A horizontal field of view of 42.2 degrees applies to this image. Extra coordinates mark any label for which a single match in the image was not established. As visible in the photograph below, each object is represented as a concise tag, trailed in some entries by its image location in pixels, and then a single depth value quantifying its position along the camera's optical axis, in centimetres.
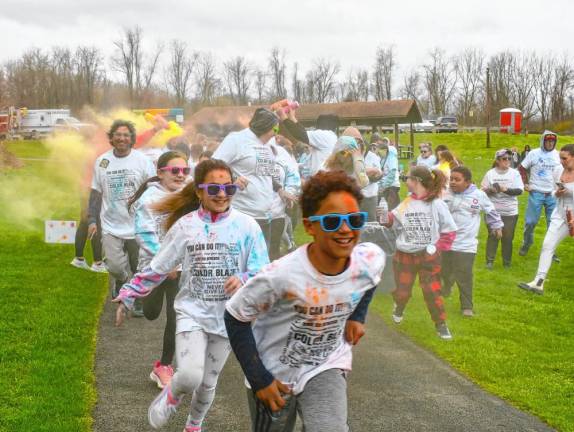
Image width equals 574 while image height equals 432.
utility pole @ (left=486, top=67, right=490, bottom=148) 5306
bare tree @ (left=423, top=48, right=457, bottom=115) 10581
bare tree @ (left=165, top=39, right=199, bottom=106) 9096
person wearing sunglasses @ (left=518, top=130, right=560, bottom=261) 1270
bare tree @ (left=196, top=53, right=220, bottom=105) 8744
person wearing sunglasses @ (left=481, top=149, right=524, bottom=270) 1168
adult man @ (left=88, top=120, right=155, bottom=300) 785
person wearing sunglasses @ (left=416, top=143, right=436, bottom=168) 1648
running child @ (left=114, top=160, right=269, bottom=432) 445
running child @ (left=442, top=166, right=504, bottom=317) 896
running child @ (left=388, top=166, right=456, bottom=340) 782
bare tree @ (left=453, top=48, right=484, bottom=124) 10331
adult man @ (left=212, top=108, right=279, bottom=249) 735
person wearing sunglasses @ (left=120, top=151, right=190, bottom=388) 559
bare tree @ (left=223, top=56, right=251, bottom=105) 9731
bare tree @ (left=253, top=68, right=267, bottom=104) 9925
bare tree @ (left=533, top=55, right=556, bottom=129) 9644
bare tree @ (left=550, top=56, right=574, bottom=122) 9462
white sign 1154
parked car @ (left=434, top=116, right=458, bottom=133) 7124
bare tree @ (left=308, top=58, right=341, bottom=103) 10212
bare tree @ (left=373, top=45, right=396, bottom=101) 10819
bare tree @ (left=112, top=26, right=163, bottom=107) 8700
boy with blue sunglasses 328
